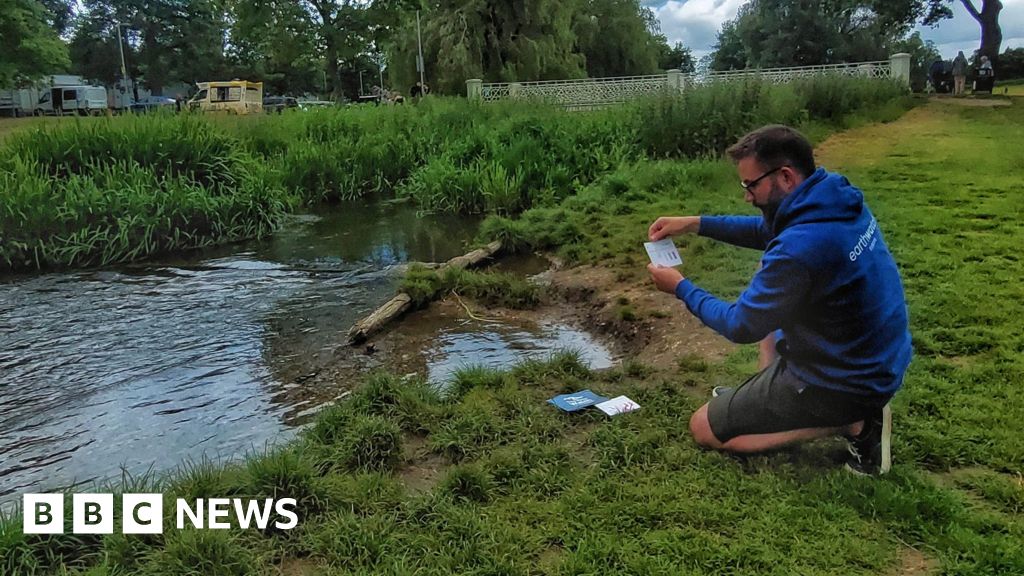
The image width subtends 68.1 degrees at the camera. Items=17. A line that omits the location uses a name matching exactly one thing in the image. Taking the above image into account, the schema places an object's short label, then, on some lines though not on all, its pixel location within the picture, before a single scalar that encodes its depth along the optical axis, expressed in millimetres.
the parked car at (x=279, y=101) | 38991
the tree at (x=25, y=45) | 31688
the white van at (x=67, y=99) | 39844
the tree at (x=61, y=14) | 48656
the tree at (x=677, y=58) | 53281
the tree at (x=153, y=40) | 49812
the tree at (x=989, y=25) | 25969
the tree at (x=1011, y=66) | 30766
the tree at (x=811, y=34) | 38688
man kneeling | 2672
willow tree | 26500
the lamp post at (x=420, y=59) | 26402
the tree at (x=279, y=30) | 35125
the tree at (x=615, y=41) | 32844
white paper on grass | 3716
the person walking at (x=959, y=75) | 21953
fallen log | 5637
